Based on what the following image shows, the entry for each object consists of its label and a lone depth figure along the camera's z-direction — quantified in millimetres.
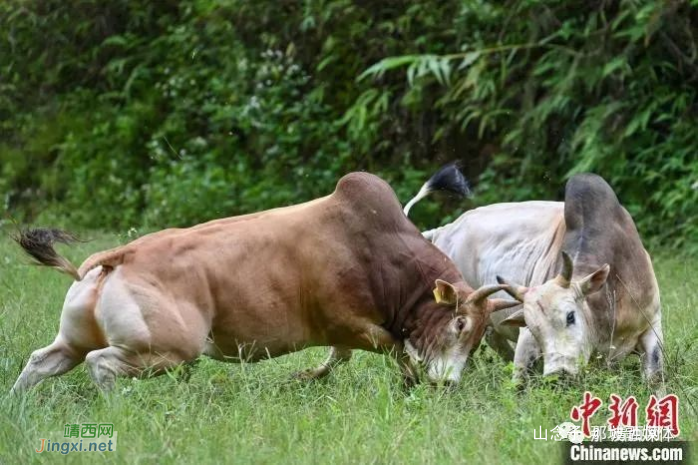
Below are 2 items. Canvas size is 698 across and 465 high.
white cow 13000
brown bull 12625
